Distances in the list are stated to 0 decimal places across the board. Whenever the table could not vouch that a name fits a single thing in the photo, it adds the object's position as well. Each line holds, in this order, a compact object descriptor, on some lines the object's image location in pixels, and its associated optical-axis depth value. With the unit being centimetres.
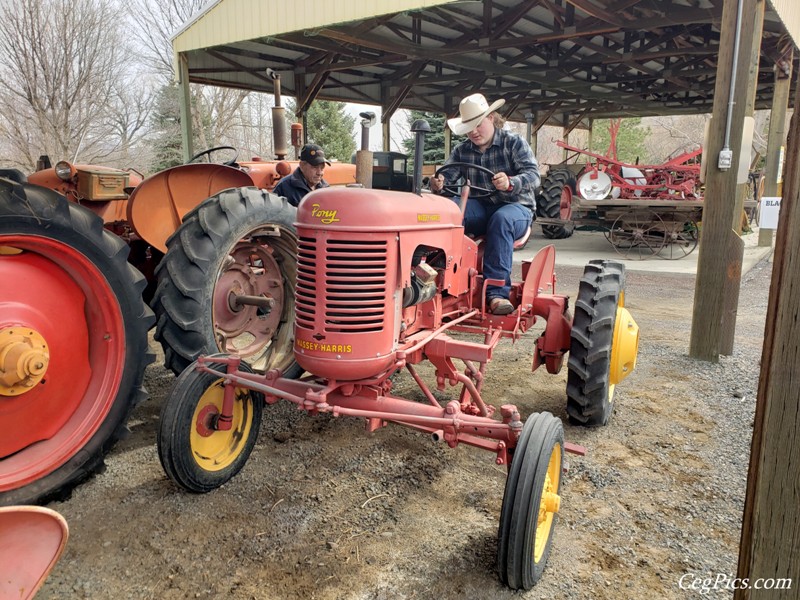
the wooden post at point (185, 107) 917
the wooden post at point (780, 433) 116
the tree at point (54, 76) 1340
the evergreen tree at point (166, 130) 2300
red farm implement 1034
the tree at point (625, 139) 3419
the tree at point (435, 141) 2131
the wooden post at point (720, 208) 448
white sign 501
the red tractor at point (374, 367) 217
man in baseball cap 450
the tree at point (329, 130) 2533
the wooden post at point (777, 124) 966
